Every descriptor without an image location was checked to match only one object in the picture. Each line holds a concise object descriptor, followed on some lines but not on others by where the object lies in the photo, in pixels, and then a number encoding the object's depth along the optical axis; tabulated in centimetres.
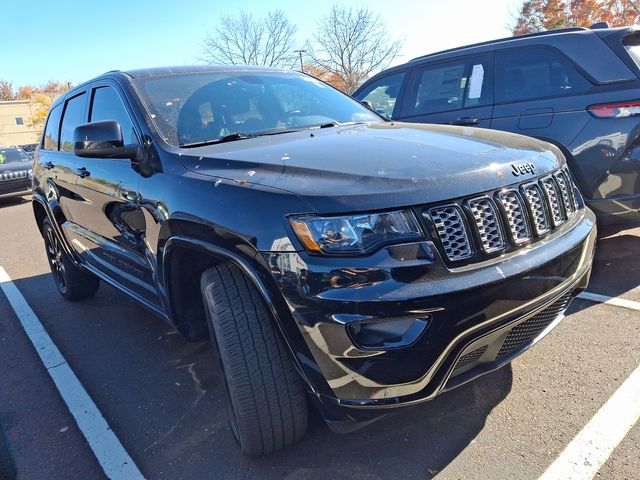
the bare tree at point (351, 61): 3184
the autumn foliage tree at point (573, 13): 2669
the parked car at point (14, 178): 1248
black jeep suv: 169
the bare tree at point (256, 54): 3384
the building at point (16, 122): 5962
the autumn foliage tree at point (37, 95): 6145
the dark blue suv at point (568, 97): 366
